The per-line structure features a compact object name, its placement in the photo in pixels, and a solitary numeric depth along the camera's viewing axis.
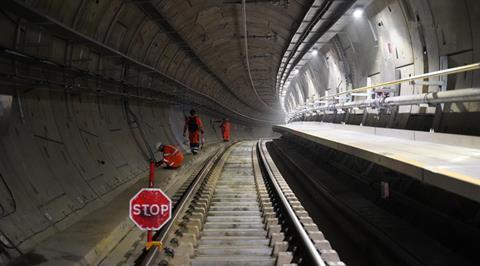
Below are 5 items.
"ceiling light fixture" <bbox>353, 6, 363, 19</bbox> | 9.53
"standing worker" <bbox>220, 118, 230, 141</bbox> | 24.25
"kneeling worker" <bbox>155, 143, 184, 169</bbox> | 10.64
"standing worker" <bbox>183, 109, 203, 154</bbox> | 13.91
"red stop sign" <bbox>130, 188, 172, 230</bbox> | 4.37
